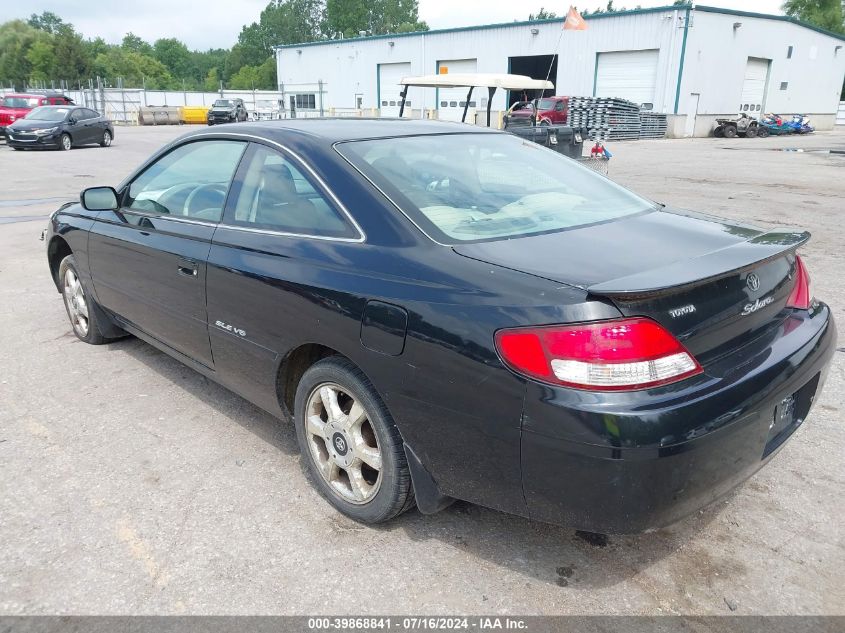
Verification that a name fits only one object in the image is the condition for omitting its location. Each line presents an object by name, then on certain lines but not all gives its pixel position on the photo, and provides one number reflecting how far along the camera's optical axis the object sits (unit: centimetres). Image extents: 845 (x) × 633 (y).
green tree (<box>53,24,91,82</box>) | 7594
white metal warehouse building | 3394
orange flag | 1555
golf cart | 1242
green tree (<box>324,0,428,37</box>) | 10669
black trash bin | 1233
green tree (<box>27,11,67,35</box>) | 14979
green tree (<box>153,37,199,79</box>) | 14573
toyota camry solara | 202
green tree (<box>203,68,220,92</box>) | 12416
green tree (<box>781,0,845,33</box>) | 6619
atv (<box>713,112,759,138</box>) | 3553
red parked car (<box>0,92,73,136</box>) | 2417
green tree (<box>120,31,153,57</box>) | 14758
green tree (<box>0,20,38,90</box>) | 9469
